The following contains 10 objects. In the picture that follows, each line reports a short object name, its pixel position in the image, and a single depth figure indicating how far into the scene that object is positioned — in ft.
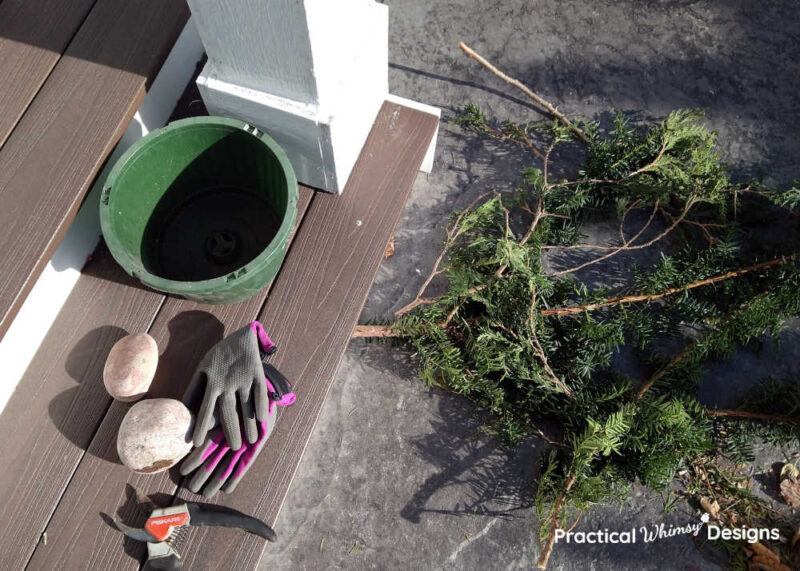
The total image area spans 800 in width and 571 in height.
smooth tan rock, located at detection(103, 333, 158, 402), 5.03
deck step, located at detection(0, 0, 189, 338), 4.83
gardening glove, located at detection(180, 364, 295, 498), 5.07
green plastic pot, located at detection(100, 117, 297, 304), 4.70
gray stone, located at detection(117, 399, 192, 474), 4.79
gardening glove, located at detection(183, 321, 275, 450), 4.93
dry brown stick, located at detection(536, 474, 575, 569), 5.65
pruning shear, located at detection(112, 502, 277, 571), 4.84
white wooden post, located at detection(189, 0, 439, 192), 4.27
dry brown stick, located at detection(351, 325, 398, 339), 6.63
